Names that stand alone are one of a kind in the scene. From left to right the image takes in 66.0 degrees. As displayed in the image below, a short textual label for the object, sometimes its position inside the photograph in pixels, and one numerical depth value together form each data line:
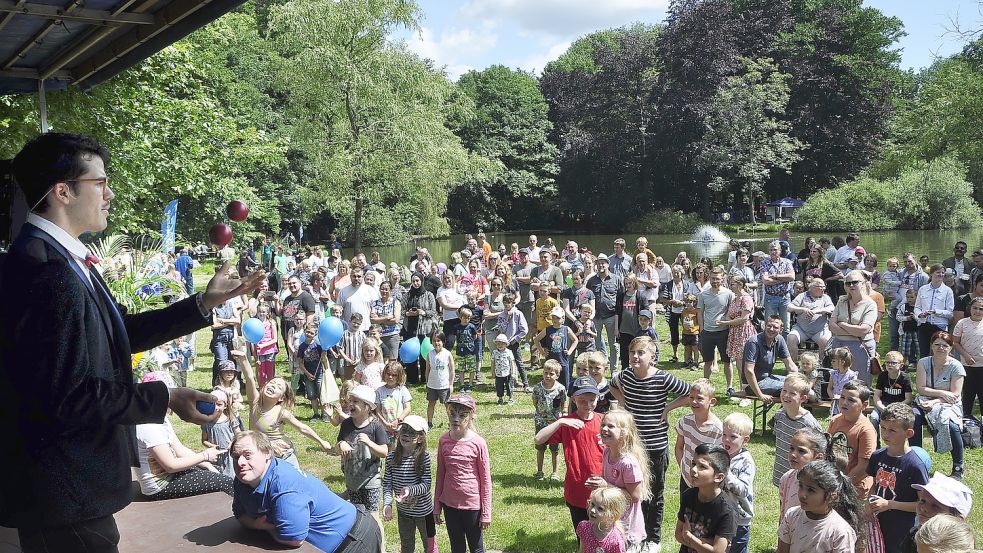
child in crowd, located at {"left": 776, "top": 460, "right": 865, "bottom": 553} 3.98
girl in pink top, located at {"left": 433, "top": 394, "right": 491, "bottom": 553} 5.34
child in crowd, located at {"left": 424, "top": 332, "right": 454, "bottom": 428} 9.44
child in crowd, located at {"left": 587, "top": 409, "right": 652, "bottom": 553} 4.99
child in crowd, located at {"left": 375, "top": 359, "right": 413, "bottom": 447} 6.95
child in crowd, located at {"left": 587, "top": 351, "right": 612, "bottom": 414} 6.72
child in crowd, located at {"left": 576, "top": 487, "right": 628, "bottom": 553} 4.43
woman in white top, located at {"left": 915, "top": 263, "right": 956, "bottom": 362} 10.28
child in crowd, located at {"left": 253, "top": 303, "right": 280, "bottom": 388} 10.64
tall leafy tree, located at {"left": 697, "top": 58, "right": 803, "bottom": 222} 42.25
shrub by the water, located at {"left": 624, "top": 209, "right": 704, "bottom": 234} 45.03
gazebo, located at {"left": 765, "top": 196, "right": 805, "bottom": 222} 45.94
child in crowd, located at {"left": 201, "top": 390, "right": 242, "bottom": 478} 6.49
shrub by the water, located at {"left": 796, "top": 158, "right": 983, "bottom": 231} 35.06
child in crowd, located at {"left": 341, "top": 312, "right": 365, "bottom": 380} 10.89
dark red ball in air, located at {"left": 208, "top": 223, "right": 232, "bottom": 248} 2.69
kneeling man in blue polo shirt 3.27
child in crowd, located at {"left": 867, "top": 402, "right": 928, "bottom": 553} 4.97
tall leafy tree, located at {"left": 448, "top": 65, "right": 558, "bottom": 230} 51.08
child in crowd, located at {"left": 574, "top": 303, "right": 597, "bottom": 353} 10.34
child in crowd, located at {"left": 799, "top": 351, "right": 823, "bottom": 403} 7.78
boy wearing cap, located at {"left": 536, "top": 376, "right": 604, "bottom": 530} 5.58
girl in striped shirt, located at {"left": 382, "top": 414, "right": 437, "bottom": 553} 5.59
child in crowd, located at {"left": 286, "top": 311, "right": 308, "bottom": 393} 10.86
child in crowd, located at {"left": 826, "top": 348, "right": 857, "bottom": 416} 7.46
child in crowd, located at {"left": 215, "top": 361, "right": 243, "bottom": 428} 7.33
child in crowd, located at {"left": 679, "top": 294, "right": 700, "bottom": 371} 11.83
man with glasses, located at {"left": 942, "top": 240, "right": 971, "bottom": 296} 11.95
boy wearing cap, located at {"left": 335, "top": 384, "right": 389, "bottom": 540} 5.89
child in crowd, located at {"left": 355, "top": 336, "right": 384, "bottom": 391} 8.44
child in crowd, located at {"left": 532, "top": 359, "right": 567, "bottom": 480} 7.64
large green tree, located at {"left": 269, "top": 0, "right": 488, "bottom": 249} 24.27
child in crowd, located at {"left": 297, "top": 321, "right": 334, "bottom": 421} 10.28
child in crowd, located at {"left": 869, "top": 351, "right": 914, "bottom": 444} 7.29
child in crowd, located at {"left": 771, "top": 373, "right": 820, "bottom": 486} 5.91
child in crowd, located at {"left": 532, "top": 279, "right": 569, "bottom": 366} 11.10
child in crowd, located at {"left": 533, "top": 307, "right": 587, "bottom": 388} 10.43
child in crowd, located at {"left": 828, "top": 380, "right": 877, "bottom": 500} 5.65
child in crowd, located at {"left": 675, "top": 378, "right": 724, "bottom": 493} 5.64
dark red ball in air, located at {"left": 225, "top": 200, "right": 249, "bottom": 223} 2.82
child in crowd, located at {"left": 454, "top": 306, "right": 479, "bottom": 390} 11.51
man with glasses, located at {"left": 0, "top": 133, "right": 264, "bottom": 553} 1.85
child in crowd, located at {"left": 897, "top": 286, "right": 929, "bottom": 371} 11.30
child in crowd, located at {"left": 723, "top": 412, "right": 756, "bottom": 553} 5.11
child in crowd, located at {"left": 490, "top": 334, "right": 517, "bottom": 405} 10.26
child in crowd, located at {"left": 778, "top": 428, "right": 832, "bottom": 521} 4.78
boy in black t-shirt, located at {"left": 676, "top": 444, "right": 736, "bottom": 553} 4.45
